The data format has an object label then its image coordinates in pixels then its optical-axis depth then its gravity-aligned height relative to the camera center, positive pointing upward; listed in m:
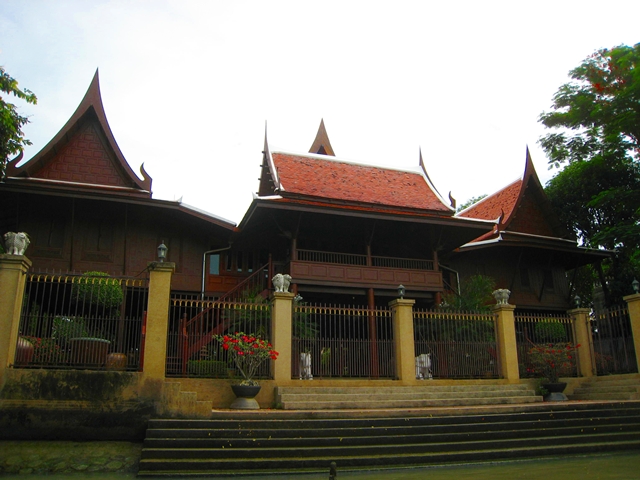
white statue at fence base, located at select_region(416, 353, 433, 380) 12.83 +0.55
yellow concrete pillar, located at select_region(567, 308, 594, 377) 14.14 +1.22
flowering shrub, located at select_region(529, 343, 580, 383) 12.89 +0.66
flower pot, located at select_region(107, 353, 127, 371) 9.28 +0.53
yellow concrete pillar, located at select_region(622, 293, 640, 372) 13.66 +1.68
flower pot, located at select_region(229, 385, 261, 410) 9.93 -0.05
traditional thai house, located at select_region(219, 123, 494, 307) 17.06 +4.97
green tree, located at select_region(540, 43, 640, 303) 17.00 +7.91
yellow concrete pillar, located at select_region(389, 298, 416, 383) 12.27 +1.10
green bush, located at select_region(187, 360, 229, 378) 10.82 +0.48
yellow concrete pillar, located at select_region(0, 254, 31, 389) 8.60 +1.41
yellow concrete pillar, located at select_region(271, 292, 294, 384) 11.02 +1.11
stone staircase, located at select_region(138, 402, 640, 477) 7.65 -0.66
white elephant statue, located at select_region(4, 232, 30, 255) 9.20 +2.34
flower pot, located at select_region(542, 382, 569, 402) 12.40 -0.01
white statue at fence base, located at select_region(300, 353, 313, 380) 11.77 +0.52
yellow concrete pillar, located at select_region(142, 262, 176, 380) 9.06 +1.16
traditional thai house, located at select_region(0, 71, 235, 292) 15.98 +5.04
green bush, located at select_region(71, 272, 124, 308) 9.44 +1.82
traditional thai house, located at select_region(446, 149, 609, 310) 21.14 +4.92
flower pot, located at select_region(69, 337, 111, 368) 9.32 +0.69
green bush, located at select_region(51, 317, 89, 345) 9.27 +1.03
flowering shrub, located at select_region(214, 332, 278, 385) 10.35 +0.74
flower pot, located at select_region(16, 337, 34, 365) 8.89 +0.67
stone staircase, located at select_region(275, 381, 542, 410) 10.45 -0.07
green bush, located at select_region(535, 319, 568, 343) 14.49 +1.44
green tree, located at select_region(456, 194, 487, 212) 36.09 +11.32
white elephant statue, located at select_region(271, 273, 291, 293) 11.72 +2.13
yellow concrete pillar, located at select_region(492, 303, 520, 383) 13.15 +1.08
